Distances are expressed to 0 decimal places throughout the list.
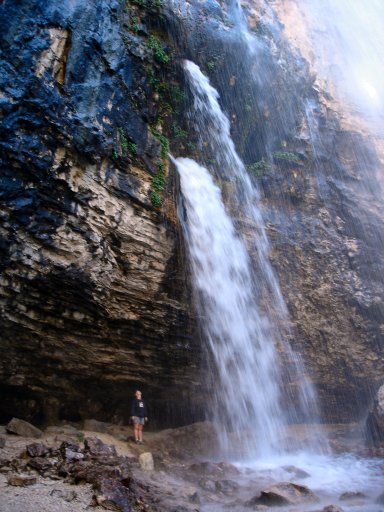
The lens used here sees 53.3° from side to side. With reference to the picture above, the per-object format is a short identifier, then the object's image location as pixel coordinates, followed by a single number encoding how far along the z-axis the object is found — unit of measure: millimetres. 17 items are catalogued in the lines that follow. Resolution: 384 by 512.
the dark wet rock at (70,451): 6539
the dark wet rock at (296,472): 9336
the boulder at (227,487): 7527
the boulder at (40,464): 5957
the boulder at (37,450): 6384
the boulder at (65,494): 5189
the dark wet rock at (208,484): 7576
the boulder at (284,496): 6785
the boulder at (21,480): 5321
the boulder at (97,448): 7289
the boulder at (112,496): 5164
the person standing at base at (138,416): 9508
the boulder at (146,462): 8151
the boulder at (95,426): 9398
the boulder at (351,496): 7561
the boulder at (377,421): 11945
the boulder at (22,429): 7621
